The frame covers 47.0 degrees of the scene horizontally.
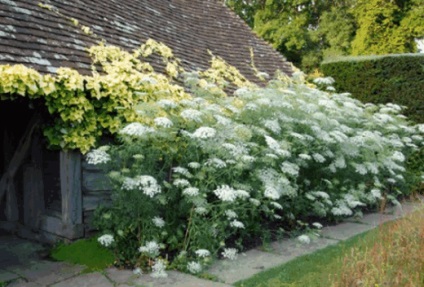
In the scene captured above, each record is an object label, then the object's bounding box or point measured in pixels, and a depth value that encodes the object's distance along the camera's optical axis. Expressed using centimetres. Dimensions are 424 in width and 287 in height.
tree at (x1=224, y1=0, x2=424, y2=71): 2248
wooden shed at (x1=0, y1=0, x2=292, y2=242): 589
